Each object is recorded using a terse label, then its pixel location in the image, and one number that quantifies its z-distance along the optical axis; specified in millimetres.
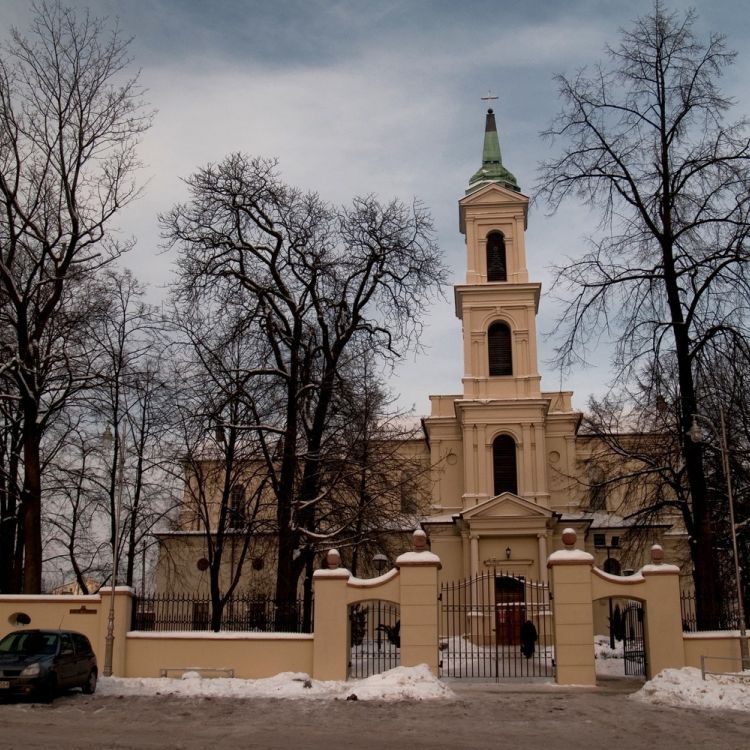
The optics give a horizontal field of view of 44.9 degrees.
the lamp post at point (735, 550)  19875
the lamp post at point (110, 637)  20641
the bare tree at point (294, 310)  26109
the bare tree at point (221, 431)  26203
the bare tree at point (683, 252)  22375
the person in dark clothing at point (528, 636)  26891
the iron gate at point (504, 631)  24062
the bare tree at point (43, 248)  23031
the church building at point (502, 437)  42312
